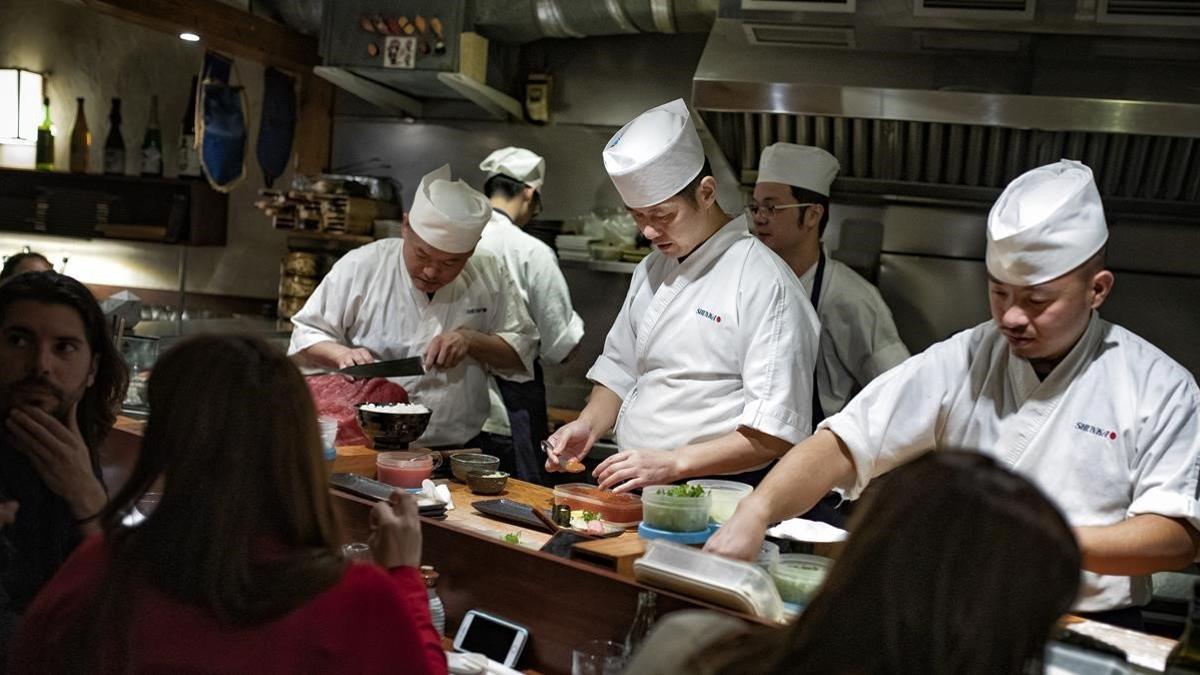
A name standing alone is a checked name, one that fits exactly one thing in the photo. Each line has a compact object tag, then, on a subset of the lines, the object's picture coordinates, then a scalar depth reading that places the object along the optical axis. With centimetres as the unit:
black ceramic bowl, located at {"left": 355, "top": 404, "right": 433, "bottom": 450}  315
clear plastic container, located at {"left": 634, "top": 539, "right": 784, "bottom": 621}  191
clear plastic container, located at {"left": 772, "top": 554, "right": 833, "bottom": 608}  202
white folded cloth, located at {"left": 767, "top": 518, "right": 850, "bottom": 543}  224
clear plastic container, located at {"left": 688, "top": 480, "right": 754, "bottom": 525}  250
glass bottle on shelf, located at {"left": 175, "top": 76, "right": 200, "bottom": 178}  692
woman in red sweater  148
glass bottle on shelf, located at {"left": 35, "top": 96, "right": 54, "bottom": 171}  736
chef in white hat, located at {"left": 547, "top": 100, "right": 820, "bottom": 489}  286
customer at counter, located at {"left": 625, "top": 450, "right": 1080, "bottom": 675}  107
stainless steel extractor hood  421
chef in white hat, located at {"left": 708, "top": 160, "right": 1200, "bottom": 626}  221
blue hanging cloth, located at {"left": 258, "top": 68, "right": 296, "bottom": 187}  629
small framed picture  525
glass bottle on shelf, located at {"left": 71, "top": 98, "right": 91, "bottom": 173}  731
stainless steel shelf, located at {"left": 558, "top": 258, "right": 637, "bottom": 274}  550
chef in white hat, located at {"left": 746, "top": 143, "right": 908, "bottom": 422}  432
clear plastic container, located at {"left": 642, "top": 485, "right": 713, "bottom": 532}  235
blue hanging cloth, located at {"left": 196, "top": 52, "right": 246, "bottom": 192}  621
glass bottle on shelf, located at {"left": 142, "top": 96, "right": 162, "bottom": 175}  706
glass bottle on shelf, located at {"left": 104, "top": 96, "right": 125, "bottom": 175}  714
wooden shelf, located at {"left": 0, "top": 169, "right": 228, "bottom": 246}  687
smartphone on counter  223
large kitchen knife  352
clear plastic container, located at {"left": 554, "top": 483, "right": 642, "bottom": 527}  264
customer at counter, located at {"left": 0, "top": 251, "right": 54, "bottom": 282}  399
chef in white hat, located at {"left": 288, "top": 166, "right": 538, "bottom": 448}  379
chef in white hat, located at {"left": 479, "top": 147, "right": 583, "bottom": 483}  452
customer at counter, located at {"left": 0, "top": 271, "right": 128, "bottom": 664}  203
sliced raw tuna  341
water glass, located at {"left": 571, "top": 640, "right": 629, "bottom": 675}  202
